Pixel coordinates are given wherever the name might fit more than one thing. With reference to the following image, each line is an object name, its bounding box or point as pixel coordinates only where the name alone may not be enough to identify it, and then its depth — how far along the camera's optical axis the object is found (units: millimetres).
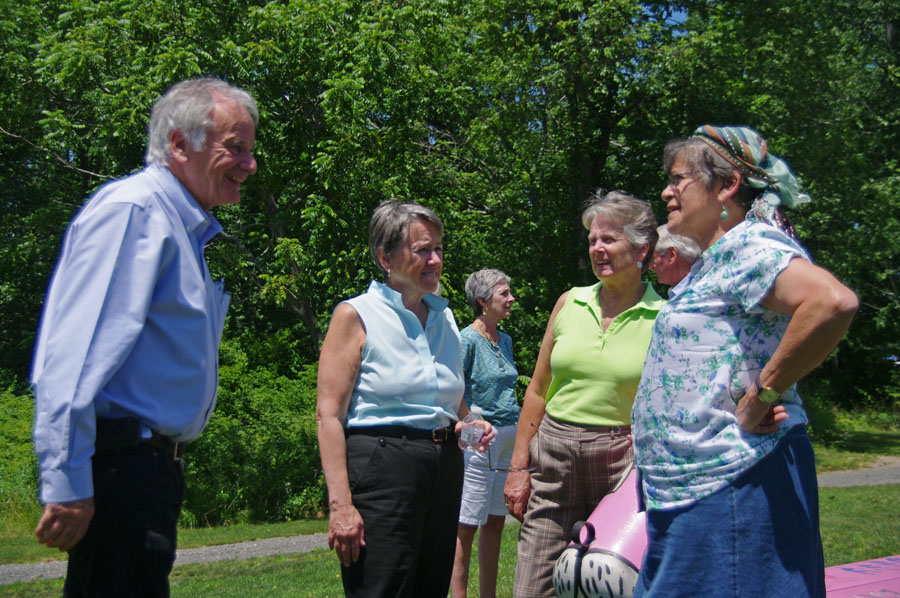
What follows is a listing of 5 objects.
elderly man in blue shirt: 1975
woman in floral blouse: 2260
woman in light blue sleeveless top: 2979
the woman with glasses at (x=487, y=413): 5367
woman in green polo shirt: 3664
